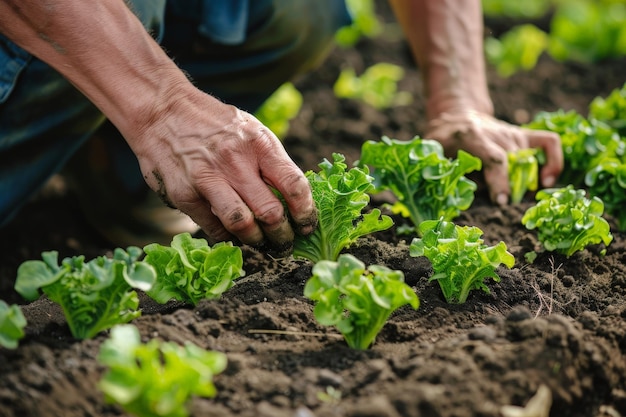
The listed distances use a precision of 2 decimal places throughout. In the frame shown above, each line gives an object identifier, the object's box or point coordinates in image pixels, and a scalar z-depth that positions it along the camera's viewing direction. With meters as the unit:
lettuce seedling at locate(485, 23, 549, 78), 5.66
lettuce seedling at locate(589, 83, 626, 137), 3.93
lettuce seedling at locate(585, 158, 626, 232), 3.20
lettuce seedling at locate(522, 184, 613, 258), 2.81
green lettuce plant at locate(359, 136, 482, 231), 3.03
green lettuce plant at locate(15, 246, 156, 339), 2.20
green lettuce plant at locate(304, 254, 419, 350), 2.17
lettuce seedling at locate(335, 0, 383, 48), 5.95
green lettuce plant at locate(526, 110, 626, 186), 3.48
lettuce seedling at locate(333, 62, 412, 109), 5.24
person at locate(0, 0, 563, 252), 2.45
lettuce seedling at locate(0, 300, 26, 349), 2.11
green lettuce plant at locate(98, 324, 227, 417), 1.78
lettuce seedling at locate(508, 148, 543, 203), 3.33
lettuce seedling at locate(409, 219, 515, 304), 2.51
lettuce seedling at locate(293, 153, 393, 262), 2.63
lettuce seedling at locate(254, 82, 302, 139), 4.55
